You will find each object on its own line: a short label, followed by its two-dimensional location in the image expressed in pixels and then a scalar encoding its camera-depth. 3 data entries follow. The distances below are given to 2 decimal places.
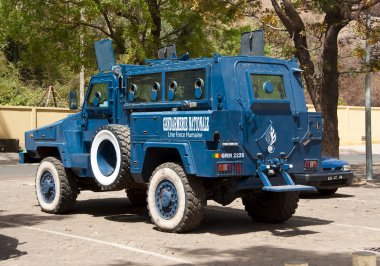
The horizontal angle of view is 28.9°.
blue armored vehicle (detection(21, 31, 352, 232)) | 10.60
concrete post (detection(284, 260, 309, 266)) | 4.98
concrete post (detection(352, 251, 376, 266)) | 5.04
